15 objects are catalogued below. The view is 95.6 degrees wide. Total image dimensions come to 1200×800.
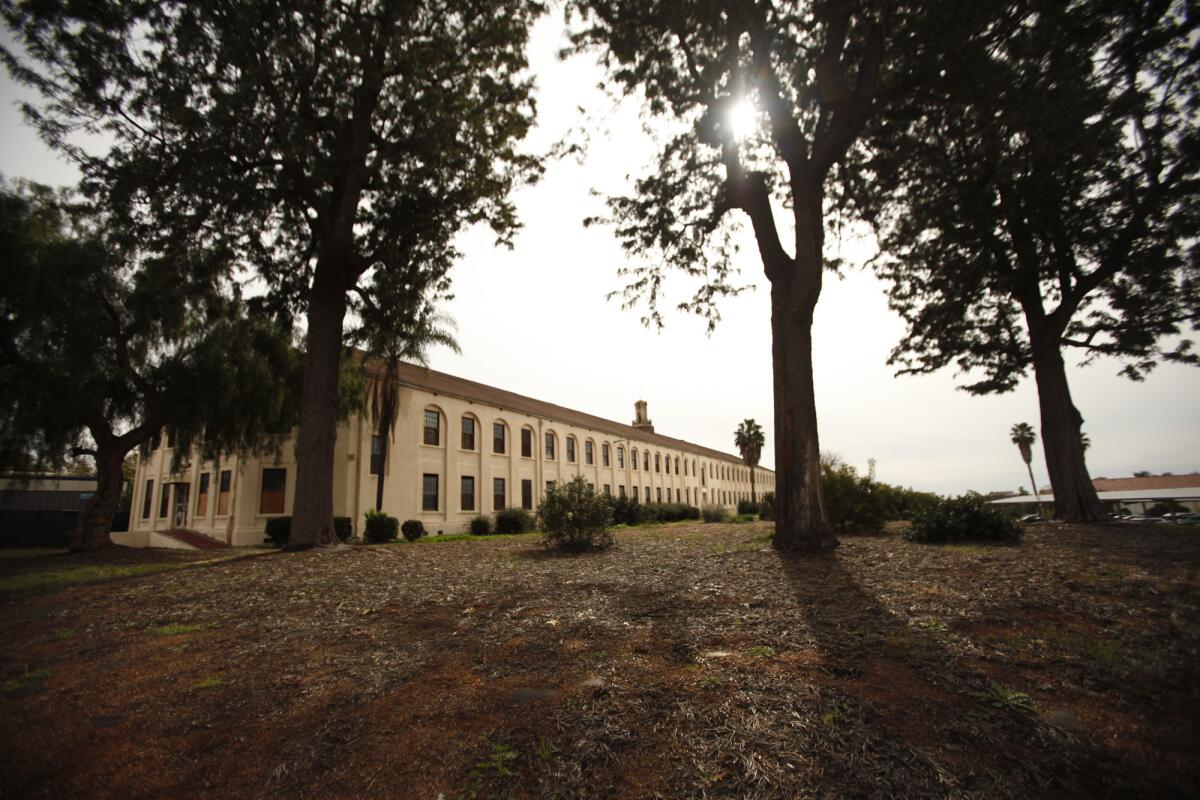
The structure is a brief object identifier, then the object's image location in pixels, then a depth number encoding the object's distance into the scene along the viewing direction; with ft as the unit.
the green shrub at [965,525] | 35.09
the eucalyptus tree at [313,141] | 35.89
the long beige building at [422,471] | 83.82
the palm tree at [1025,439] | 230.27
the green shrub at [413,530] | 83.20
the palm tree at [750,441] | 219.61
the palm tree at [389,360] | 55.93
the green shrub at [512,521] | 95.61
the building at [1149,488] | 108.88
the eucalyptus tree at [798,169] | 32.32
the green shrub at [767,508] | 92.43
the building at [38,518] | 102.37
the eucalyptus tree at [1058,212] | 28.96
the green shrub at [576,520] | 40.91
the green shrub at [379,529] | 77.61
